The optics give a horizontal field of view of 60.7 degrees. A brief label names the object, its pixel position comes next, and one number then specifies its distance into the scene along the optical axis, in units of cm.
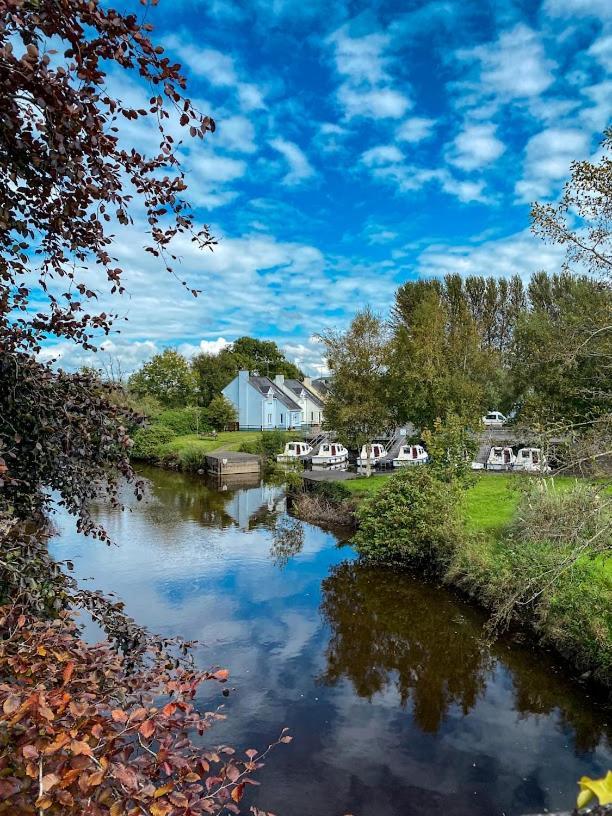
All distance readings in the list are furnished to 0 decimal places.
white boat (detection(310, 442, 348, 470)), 3334
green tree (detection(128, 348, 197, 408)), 5859
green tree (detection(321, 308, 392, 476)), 2620
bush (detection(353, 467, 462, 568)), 1469
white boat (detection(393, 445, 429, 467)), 2912
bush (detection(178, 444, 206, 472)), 3750
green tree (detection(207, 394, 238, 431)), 5109
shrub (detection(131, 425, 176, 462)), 4075
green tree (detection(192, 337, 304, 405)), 6819
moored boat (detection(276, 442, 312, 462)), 3572
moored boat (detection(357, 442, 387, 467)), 2973
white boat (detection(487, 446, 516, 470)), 2766
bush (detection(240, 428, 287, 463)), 3847
